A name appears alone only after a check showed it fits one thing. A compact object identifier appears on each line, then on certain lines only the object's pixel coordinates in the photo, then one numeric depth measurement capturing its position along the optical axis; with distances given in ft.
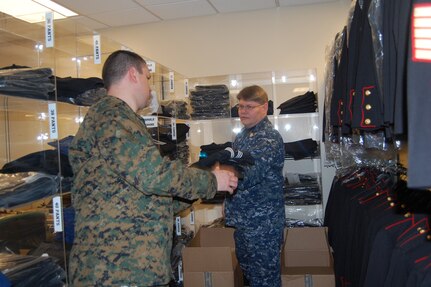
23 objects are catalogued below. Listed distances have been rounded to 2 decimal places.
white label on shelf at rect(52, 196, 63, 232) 6.19
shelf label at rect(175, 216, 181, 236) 10.69
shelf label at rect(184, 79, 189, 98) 13.03
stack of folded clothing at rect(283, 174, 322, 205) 12.42
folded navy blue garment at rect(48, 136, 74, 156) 6.52
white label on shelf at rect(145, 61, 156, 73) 9.75
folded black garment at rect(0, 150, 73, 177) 6.10
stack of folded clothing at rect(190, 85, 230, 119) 13.12
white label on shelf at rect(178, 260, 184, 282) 10.70
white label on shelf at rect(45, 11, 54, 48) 6.29
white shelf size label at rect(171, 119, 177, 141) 11.02
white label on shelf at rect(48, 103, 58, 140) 6.36
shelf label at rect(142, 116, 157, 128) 9.34
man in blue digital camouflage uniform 8.99
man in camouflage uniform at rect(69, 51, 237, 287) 4.94
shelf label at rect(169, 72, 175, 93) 11.42
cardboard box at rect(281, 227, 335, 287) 9.61
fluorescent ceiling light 11.89
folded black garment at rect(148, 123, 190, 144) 9.97
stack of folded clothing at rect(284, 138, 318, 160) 12.50
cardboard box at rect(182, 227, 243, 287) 10.08
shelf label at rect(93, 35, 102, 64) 7.63
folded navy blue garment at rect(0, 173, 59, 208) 5.39
